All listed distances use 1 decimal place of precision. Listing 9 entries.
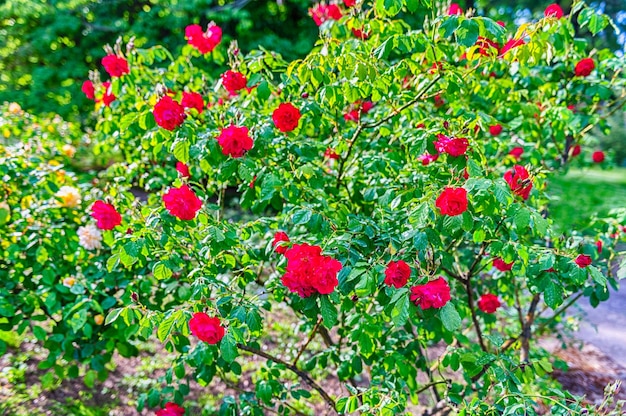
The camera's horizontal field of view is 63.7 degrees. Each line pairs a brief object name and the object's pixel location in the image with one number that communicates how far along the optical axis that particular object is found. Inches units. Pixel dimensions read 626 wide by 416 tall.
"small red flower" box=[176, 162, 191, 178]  85.8
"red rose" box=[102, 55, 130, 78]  91.4
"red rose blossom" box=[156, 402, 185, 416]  81.6
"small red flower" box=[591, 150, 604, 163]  141.1
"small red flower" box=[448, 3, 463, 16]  78.1
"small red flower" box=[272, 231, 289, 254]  69.2
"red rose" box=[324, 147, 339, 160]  87.8
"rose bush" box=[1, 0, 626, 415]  61.6
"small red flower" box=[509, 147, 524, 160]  103.4
